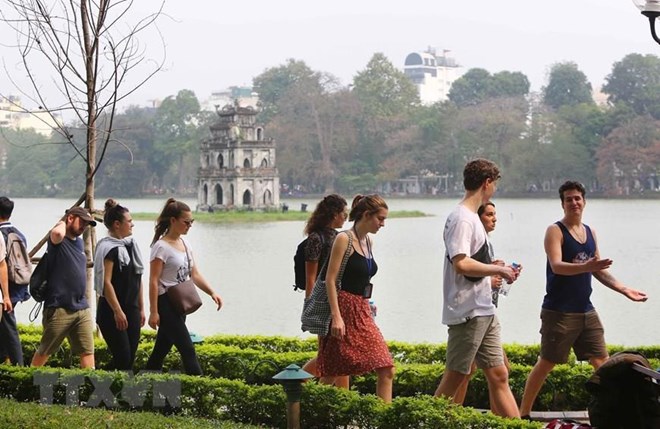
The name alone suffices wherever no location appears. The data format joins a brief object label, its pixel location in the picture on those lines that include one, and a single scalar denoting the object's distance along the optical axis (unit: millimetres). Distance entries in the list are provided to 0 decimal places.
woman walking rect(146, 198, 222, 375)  11901
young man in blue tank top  10917
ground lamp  10284
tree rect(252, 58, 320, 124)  157553
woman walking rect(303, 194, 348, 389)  11437
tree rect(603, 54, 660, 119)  140076
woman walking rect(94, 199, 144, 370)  12126
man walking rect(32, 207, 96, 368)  12415
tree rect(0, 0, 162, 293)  15855
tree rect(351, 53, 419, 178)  137970
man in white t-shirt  9977
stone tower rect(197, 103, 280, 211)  104079
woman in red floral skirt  10710
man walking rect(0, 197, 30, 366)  12935
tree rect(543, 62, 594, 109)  157021
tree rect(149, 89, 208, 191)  148298
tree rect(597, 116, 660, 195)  115610
